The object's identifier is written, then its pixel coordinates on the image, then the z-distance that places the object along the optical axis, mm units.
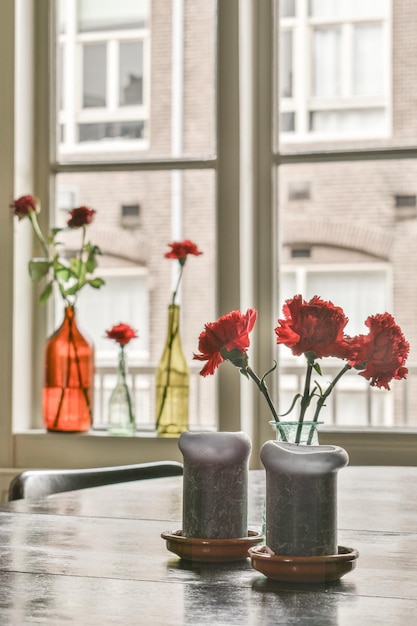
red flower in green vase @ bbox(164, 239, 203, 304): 3286
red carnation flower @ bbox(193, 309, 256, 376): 1665
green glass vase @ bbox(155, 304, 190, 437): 3372
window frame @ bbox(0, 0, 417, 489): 3380
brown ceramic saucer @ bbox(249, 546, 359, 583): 1614
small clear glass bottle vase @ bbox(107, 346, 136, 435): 3447
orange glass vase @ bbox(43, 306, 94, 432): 3442
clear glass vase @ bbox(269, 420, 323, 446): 1665
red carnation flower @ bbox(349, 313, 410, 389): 1627
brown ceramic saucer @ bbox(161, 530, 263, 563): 1727
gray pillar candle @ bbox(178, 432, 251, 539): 1729
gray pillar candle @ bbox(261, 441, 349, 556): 1622
